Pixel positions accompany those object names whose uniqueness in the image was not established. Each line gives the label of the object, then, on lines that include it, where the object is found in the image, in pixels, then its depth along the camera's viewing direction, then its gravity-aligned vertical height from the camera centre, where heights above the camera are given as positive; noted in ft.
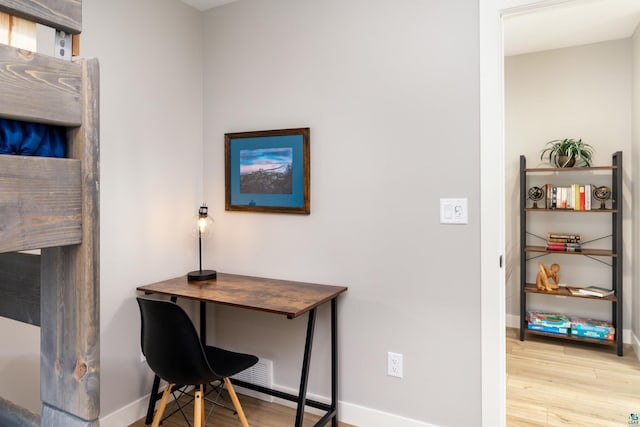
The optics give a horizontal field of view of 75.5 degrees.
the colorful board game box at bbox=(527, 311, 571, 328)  11.66 -3.14
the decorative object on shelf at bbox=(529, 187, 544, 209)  12.33 +0.50
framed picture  7.93 +0.83
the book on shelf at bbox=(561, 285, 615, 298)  11.34 -2.28
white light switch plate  6.58 +0.00
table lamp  8.12 -0.45
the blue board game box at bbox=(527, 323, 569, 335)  11.59 -3.37
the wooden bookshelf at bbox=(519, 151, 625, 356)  11.11 -0.88
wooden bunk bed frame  2.58 -0.01
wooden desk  6.41 -1.41
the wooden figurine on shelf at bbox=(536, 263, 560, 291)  12.05 -1.96
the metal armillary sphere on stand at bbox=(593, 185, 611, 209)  11.48 +0.46
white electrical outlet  7.12 -2.65
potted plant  11.62 +1.67
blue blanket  2.65 +0.50
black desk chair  5.82 -1.99
